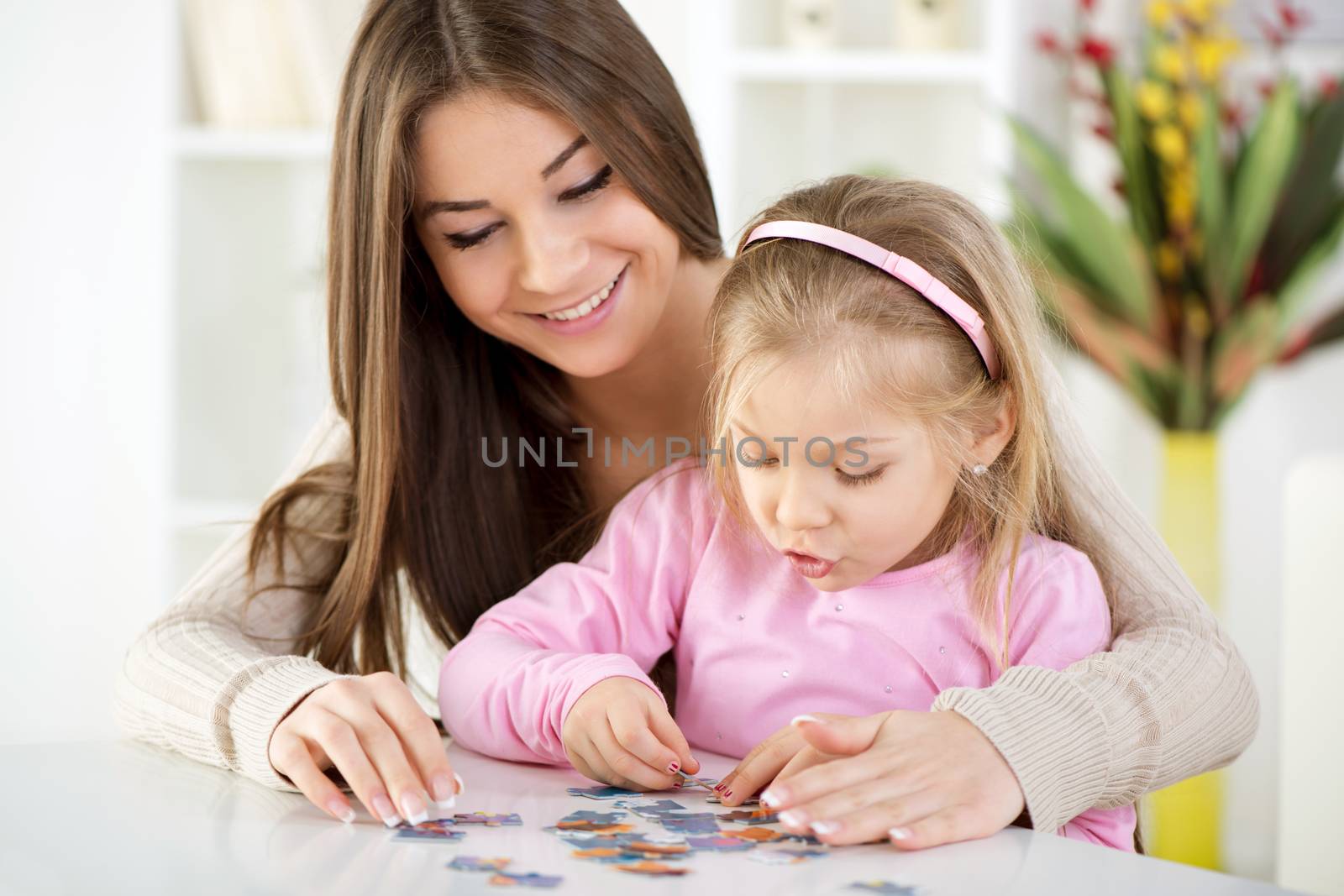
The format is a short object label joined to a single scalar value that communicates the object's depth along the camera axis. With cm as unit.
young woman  92
